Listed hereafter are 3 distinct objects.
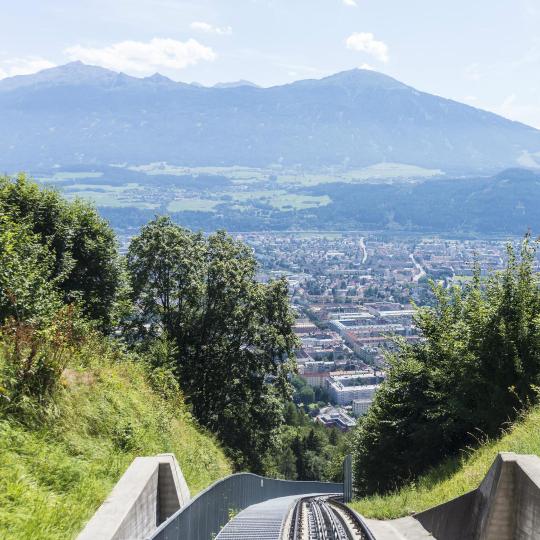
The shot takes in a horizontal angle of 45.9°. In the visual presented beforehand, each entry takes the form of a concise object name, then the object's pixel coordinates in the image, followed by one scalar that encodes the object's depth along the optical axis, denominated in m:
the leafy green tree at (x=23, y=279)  11.28
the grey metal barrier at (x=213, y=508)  5.09
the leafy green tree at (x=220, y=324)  24.64
